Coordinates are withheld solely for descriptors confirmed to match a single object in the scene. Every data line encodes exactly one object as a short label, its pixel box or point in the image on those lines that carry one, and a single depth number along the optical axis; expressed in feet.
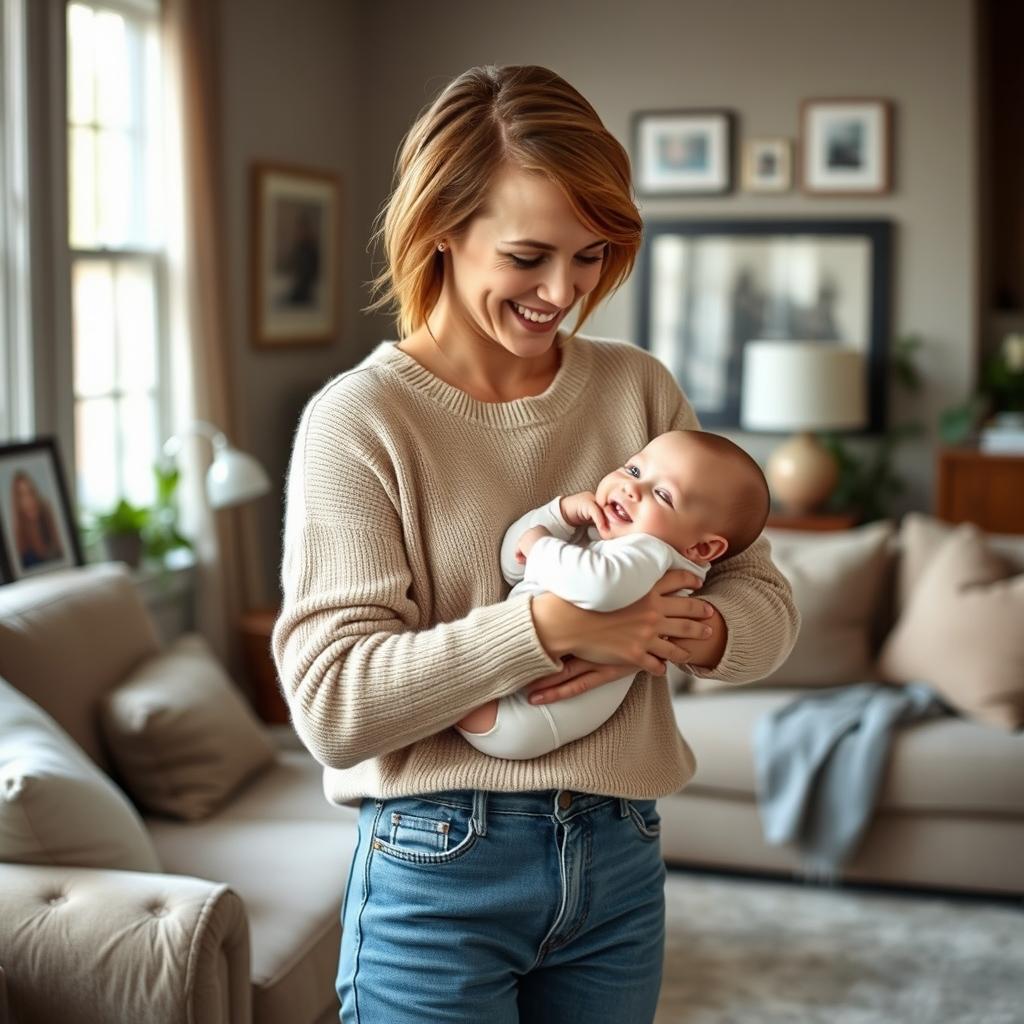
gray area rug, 10.07
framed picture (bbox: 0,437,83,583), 11.90
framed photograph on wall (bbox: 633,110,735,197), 19.31
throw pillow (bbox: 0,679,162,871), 7.18
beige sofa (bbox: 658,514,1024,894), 11.60
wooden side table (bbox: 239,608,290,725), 15.16
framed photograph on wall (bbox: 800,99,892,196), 18.80
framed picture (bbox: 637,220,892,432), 19.15
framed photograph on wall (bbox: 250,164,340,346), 17.30
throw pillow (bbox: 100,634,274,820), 9.71
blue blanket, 11.60
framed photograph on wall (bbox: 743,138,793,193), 19.15
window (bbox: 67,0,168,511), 14.07
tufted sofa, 6.57
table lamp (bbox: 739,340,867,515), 17.74
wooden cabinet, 17.88
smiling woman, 4.12
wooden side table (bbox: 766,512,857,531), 17.72
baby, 4.19
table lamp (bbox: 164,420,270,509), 12.98
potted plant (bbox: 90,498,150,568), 13.93
